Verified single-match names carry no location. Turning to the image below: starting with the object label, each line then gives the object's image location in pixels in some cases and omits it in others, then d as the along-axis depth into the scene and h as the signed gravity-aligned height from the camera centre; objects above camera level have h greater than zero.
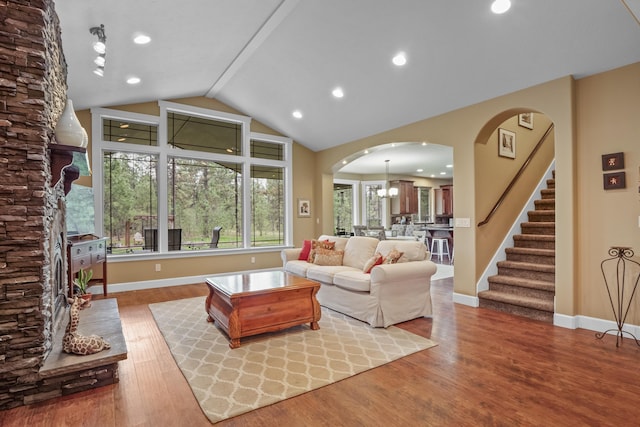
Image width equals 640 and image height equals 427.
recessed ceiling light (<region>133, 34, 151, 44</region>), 3.62 +1.95
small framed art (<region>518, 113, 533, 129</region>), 5.36 +1.50
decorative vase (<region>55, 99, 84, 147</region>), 2.68 +0.70
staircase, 4.05 -0.83
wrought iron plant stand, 3.30 -0.74
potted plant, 4.09 -0.85
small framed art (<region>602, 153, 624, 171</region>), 3.40 +0.51
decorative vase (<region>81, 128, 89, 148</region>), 2.80 +0.65
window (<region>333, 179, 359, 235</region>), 11.25 +0.34
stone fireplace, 2.18 -0.03
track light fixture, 3.18 +1.72
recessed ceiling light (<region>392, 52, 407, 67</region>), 4.05 +1.90
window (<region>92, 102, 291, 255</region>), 5.52 +0.63
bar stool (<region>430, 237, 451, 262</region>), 8.56 -0.90
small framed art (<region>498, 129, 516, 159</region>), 4.94 +1.04
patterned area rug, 2.30 -1.23
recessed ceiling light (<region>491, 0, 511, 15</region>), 3.06 +1.91
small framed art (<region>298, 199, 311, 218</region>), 7.48 +0.14
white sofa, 3.61 -0.83
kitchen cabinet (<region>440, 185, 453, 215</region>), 12.40 +0.51
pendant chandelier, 10.40 +0.67
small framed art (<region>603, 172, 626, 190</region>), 3.39 +0.32
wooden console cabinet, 3.83 -0.48
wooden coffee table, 3.15 -0.92
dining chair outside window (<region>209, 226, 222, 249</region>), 6.50 -0.44
